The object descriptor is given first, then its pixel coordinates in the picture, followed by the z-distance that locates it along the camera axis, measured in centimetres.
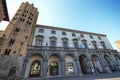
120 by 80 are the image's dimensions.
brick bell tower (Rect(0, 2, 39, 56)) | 1720
